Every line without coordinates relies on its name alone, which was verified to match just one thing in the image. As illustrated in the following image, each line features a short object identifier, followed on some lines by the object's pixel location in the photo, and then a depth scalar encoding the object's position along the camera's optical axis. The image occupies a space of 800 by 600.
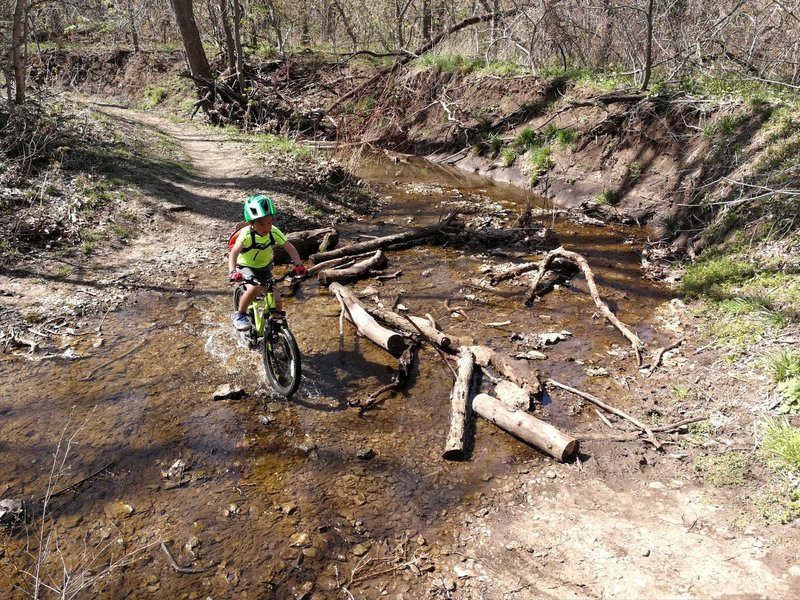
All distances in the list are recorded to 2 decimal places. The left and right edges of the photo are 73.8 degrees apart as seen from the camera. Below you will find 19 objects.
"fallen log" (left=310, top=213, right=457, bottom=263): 10.17
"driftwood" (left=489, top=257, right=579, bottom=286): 9.56
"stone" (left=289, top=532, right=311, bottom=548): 4.34
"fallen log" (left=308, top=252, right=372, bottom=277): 9.82
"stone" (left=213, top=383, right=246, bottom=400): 6.20
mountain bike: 6.06
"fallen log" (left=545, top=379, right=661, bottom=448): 5.47
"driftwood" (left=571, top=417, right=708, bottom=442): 5.57
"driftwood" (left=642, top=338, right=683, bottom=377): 6.73
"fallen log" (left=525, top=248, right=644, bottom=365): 7.34
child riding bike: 5.91
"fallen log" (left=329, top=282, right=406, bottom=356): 7.11
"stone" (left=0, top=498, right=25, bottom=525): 4.45
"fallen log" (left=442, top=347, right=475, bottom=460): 5.35
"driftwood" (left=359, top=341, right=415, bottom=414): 6.23
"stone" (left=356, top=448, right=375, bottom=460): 5.36
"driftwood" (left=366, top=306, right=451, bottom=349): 7.25
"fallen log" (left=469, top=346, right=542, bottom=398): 6.35
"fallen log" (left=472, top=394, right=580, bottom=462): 5.23
